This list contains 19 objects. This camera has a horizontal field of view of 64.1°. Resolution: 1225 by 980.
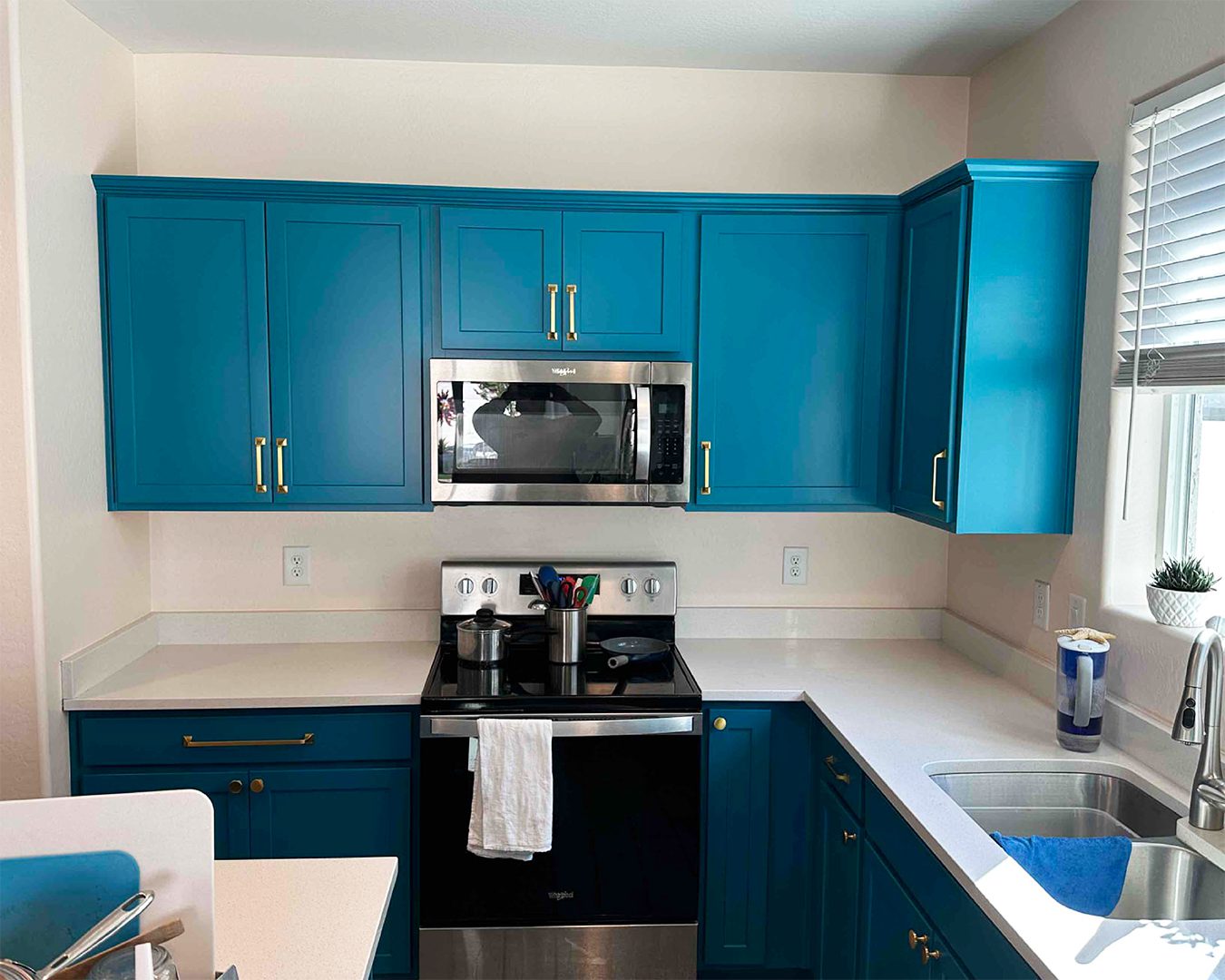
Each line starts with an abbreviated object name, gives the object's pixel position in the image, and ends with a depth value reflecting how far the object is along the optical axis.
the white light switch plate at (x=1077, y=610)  2.32
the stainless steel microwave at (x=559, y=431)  2.61
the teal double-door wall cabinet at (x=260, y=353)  2.59
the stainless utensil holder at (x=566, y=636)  2.70
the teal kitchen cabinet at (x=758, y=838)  2.55
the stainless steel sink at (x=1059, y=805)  1.93
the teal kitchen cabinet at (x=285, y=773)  2.44
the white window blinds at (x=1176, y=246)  1.90
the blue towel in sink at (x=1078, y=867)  1.65
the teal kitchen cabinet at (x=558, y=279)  2.64
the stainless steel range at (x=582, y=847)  2.43
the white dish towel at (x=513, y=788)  2.39
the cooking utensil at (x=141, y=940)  1.01
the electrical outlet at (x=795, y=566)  3.09
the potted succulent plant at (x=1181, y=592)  1.97
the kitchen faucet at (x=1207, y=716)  1.71
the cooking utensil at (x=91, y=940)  0.97
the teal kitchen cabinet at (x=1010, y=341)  2.28
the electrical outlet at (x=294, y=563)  2.97
